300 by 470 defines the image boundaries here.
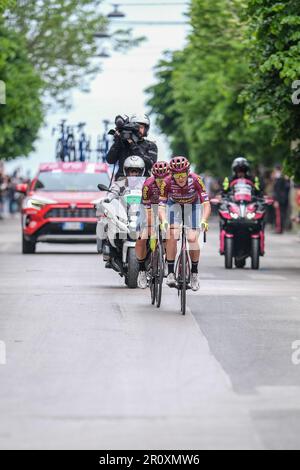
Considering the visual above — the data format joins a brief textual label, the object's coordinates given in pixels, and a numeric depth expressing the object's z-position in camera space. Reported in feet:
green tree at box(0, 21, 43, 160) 165.68
